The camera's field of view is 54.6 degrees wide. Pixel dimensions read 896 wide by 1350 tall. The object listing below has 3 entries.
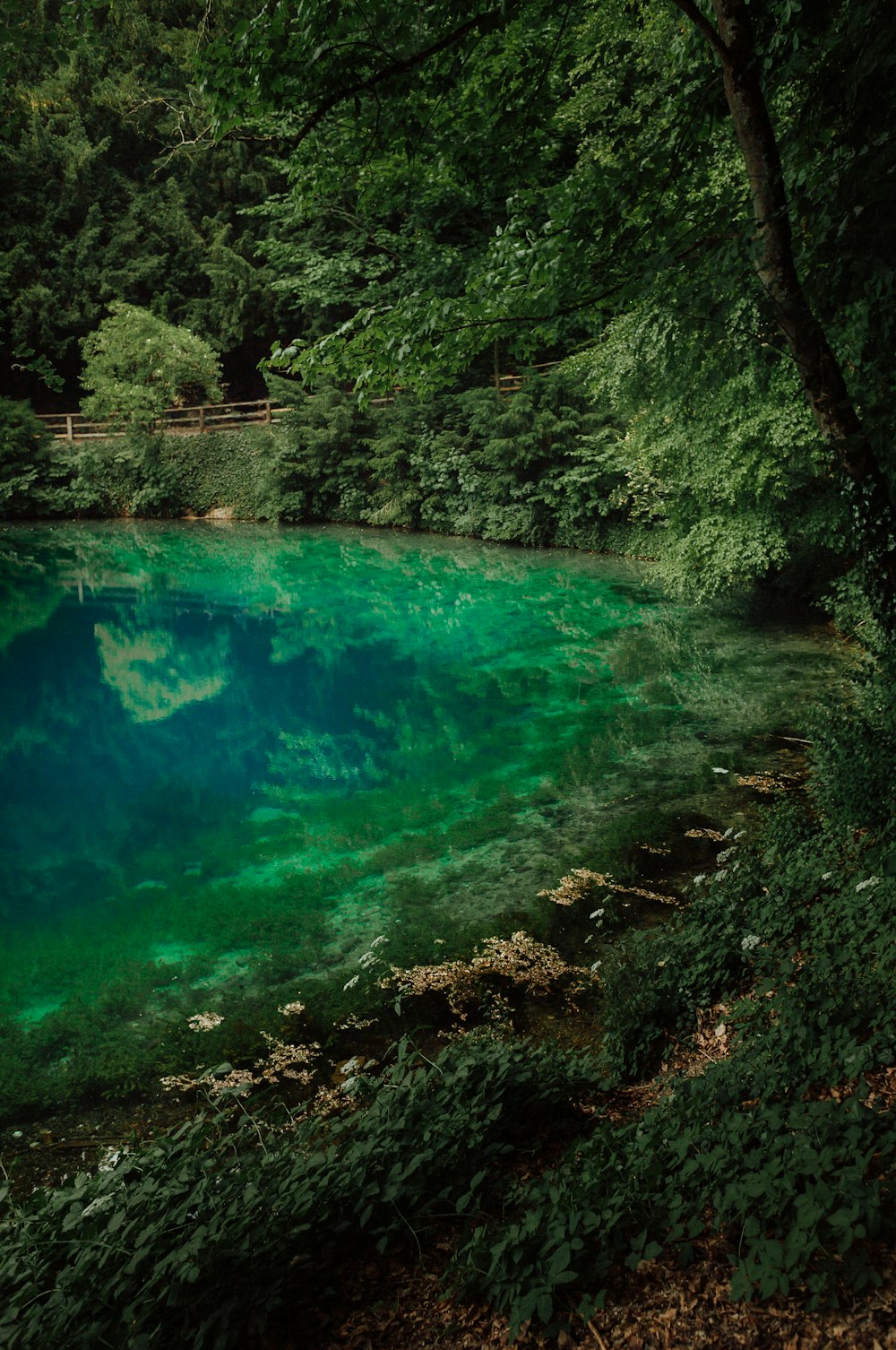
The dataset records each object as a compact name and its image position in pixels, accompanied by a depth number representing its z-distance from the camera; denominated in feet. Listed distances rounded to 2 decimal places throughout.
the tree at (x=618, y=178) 12.68
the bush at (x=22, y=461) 102.32
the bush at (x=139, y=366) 103.19
